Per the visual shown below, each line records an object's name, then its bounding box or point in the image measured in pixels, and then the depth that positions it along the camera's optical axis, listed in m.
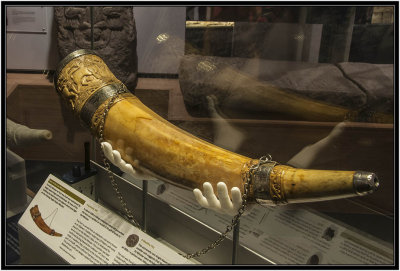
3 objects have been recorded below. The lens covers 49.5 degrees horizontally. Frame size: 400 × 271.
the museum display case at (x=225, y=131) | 1.95
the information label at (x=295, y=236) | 2.10
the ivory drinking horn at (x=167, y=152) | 1.44
